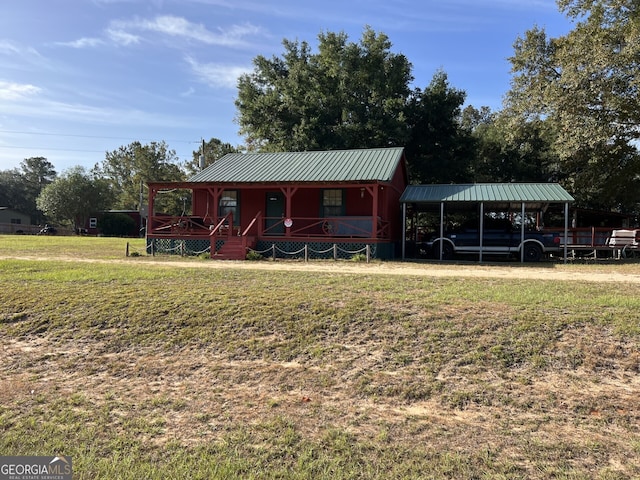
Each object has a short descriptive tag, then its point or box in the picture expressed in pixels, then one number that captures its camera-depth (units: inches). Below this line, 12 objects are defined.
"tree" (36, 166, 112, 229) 2018.9
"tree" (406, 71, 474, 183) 1209.4
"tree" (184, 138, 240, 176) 2145.7
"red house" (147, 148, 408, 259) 692.1
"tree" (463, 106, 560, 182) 1112.0
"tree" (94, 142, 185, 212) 2226.7
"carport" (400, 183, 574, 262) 685.9
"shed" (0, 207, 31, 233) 1914.4
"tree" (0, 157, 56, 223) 2928.2
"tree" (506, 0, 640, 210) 743.1
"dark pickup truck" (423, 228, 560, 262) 698.2
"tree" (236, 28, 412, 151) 1179.9
